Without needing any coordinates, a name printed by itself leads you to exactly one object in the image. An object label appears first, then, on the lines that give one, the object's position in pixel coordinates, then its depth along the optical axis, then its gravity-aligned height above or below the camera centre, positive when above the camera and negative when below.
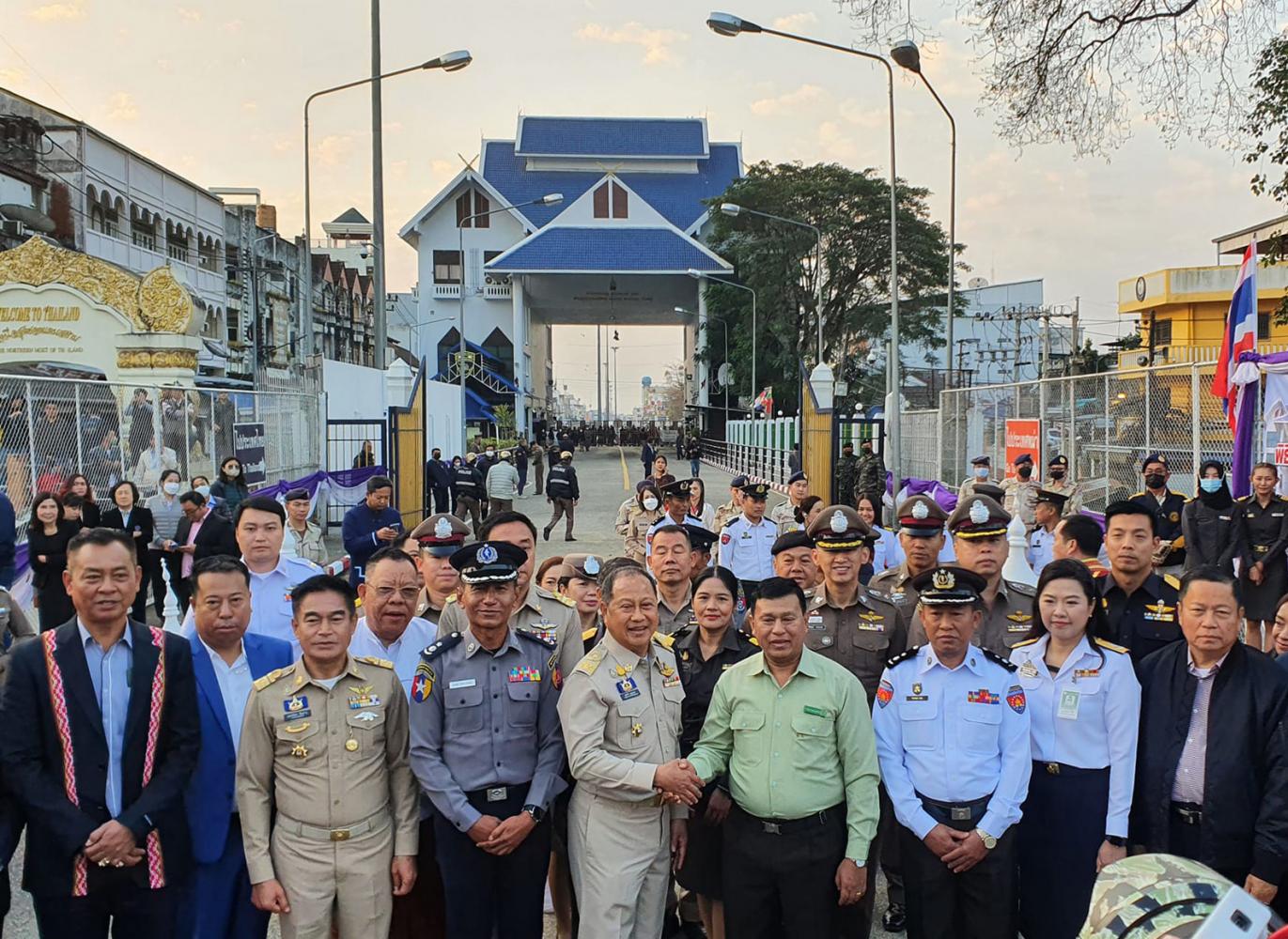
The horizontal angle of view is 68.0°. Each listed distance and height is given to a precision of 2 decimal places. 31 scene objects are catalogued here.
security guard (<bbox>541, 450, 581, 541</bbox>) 16.19 -1.05
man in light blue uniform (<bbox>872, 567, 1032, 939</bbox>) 3.38 -1.26
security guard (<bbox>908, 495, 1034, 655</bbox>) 4.49 -0.77
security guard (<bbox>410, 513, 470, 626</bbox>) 4.97 -0.71
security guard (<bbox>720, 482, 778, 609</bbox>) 7.77 -0.96
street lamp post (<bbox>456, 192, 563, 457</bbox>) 23.62 +5.77
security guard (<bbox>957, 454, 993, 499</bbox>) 11.45 -0.55
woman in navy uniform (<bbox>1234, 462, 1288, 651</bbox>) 7.86 -1.08
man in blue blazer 3.32 -1.13
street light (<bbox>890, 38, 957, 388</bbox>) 10.41 +4.18
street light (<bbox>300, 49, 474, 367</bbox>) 14.68 +5.61
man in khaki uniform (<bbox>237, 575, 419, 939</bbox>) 3.24 -1.25
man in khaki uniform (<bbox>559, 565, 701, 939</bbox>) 3.34 -1.20
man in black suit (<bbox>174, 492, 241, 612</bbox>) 7.84 -0.90
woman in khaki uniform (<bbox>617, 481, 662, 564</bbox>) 7.98 -0.79
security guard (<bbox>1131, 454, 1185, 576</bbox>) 9.07 -0.79
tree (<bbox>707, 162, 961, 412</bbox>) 34.78 +6.25
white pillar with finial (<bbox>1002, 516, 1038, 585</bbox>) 5.76 -0.82
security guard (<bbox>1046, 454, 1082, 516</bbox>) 10.73 -0.70
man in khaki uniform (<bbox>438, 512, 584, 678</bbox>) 4.08 -0.84
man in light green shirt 3.38 -1.28
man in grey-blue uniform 3.38 -1.19
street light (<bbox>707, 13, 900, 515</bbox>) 15.31 +1.57
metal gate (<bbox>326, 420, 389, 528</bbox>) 16.64 -0.30
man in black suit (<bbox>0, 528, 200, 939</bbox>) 3.02 -1.06
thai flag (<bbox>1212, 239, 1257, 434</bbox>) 8.70 +0.79
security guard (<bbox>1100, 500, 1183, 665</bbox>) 4.31 -0.77
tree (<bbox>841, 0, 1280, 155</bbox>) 6.84 +2.90
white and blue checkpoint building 46.47 +9.57
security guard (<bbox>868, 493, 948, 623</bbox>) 5.20 -0.64
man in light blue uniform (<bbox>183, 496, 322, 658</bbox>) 4.75 -0.70
